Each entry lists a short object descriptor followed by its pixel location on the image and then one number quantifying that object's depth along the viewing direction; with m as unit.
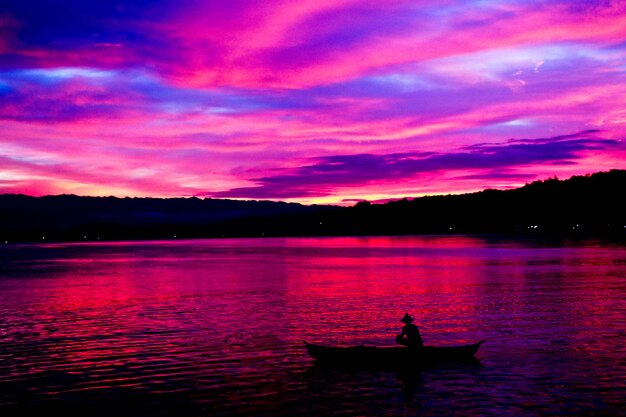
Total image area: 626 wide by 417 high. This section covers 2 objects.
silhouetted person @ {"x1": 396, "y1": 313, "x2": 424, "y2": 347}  32.44
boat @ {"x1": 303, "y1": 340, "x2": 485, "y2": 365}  32.09
